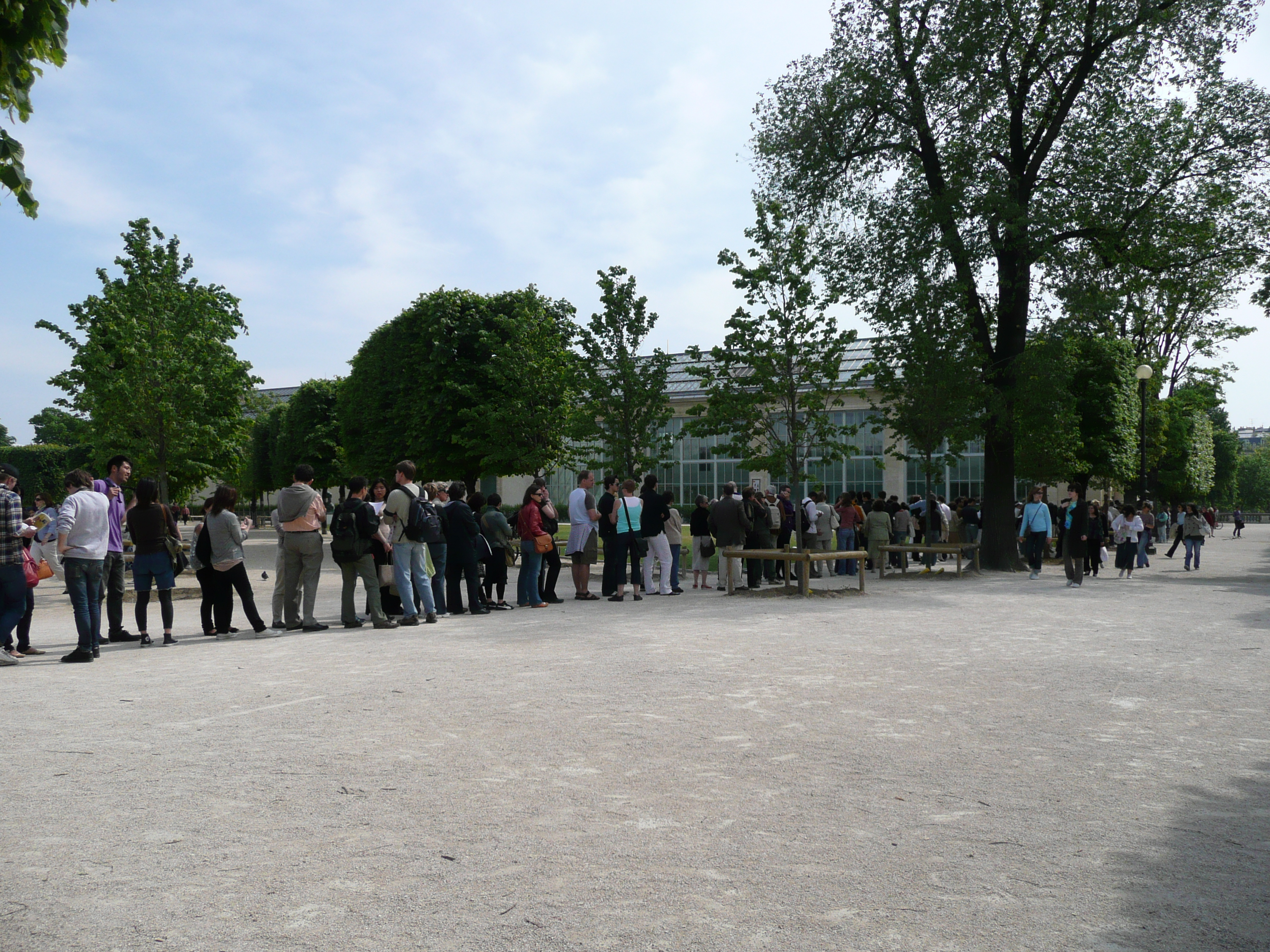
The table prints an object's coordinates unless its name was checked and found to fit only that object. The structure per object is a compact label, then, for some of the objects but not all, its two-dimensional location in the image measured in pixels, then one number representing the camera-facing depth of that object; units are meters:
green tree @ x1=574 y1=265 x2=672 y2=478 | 23.42
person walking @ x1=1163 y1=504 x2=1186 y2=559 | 24.81
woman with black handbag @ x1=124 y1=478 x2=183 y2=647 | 10.76
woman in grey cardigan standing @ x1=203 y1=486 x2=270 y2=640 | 11.02
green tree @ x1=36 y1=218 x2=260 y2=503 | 21.97
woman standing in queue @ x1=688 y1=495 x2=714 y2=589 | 18.25
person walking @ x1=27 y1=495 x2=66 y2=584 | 12.51
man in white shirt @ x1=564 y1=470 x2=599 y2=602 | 15.33
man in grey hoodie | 11.43
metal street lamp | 27.95
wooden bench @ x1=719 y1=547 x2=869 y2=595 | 15.48
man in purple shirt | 10.40
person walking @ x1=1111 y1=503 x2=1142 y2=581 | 20.64
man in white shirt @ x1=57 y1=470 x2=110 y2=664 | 9.34
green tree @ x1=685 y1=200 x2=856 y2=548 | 23.44
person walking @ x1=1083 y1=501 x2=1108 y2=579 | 20.28
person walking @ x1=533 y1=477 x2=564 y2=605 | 14.52
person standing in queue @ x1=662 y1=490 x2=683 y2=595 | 16.94
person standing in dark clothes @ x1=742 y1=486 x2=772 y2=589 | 17.89
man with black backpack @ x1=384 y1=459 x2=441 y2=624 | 11.96
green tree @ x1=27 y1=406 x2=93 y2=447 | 24.08
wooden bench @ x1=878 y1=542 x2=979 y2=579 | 18.91
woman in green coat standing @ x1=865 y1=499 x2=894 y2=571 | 21.12
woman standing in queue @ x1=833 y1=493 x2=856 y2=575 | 22.94
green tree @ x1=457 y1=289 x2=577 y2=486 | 27.86
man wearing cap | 8.87
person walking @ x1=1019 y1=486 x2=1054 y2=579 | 19.80
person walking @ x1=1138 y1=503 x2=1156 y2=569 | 24.56
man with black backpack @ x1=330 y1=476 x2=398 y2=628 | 11.64
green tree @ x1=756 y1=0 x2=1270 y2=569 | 20.48
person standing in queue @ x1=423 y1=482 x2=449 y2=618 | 13.17
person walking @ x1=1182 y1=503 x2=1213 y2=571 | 23.16
